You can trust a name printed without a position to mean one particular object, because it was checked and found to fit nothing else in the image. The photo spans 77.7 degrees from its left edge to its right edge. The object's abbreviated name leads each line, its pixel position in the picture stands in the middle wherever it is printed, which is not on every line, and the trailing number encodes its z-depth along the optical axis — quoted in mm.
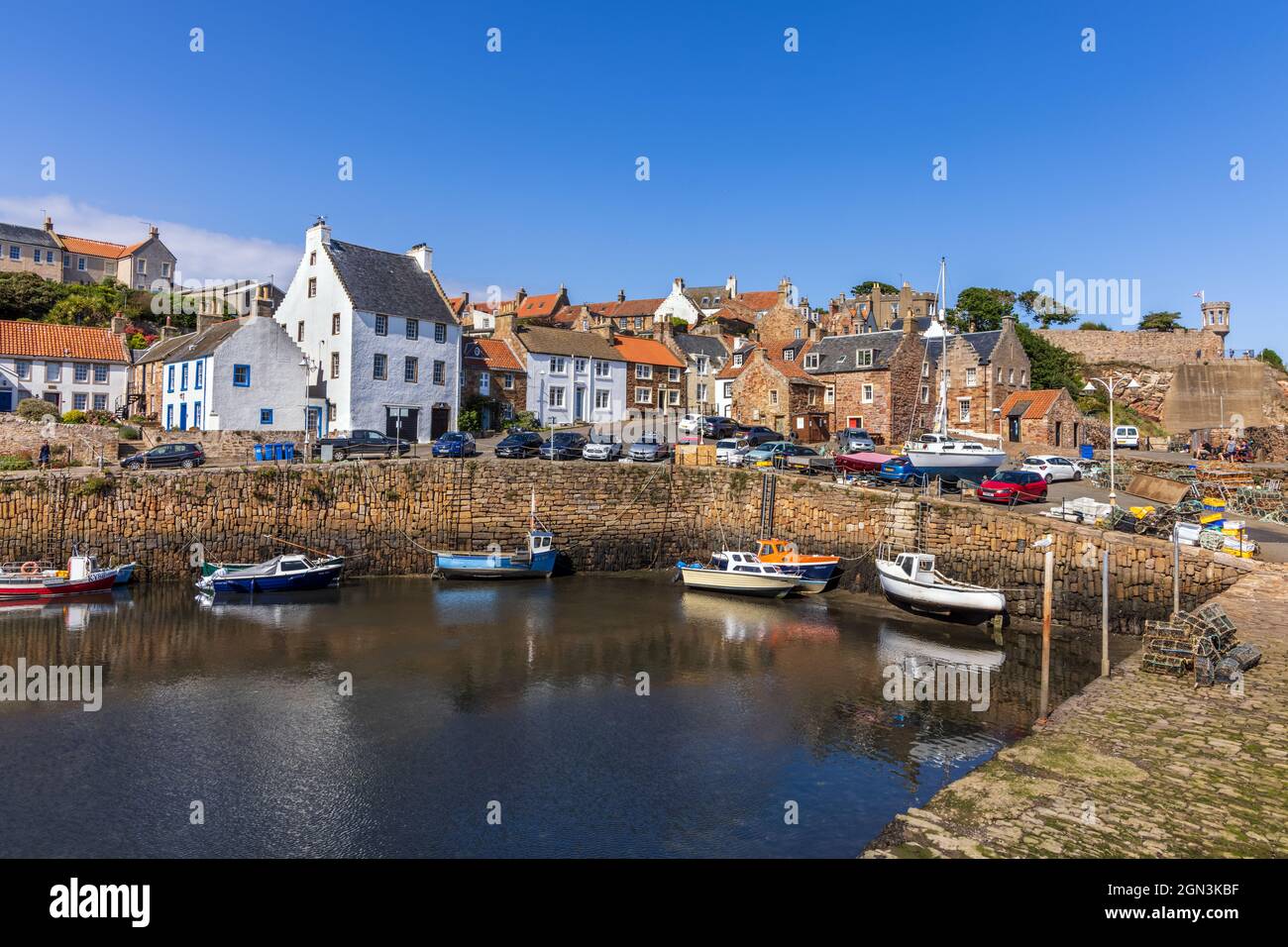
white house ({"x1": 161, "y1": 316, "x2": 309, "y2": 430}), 43469
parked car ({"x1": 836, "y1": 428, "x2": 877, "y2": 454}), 42594
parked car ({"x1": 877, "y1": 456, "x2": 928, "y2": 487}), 34475
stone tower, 66875
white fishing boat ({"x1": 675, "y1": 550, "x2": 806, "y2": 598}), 30375
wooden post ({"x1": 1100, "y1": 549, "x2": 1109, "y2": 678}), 16531
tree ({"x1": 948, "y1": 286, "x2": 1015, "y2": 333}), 83062
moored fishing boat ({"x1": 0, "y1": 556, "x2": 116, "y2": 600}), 27375
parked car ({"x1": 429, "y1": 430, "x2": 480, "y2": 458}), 38500
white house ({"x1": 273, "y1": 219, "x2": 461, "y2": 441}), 45750
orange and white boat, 30562
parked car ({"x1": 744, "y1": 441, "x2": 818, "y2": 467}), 39250
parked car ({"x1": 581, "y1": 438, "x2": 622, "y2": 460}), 39438
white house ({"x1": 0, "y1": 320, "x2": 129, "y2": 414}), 48406
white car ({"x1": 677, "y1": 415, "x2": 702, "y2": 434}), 50594
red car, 31281
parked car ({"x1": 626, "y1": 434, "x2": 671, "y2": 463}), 39531
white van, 53031
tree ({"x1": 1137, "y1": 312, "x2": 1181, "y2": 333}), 82062
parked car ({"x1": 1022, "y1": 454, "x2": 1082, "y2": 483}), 39719
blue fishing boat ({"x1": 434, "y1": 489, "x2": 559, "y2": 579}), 32938
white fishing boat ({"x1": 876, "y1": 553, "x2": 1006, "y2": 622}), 25016
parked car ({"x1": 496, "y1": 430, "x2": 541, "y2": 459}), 38688
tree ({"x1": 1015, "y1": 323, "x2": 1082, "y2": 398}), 65750
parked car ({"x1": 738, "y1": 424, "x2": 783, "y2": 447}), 46500
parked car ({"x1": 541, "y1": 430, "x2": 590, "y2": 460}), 39062
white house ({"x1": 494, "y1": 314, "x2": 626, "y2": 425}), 57344
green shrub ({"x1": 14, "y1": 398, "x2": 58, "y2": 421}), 39725
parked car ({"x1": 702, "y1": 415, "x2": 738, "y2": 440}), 50406
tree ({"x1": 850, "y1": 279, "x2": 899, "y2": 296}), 114394
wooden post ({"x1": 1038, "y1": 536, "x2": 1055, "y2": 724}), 16391
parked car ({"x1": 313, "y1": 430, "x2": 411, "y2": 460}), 38250
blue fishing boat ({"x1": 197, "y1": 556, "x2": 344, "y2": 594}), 29516
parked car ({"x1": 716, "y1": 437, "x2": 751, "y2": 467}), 39656
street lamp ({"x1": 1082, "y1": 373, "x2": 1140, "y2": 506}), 65738
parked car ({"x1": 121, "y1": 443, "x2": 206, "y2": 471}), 33844
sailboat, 37750
